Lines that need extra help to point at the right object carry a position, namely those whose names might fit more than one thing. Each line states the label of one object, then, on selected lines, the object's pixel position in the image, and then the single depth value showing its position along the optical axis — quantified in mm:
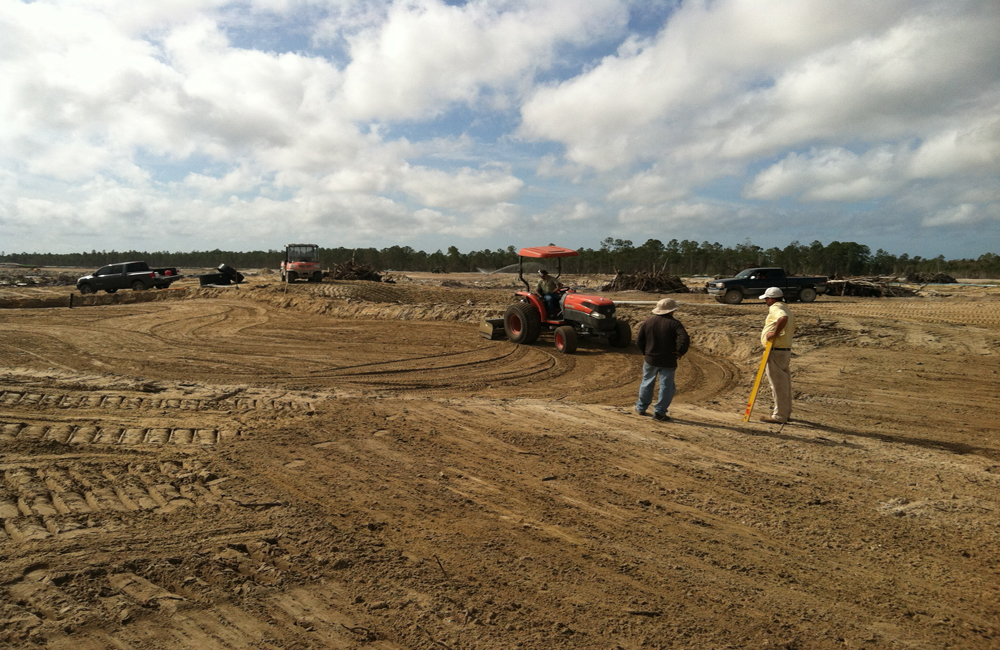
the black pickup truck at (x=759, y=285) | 22922
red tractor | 11734
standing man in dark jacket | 6941
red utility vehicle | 26844
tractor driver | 12797
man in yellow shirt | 6879
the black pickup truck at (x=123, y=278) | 27062
